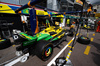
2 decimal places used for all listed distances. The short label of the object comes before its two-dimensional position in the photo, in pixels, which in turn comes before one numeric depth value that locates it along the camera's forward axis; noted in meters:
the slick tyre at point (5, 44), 2.86
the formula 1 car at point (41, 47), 1.89
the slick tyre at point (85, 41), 3.50
